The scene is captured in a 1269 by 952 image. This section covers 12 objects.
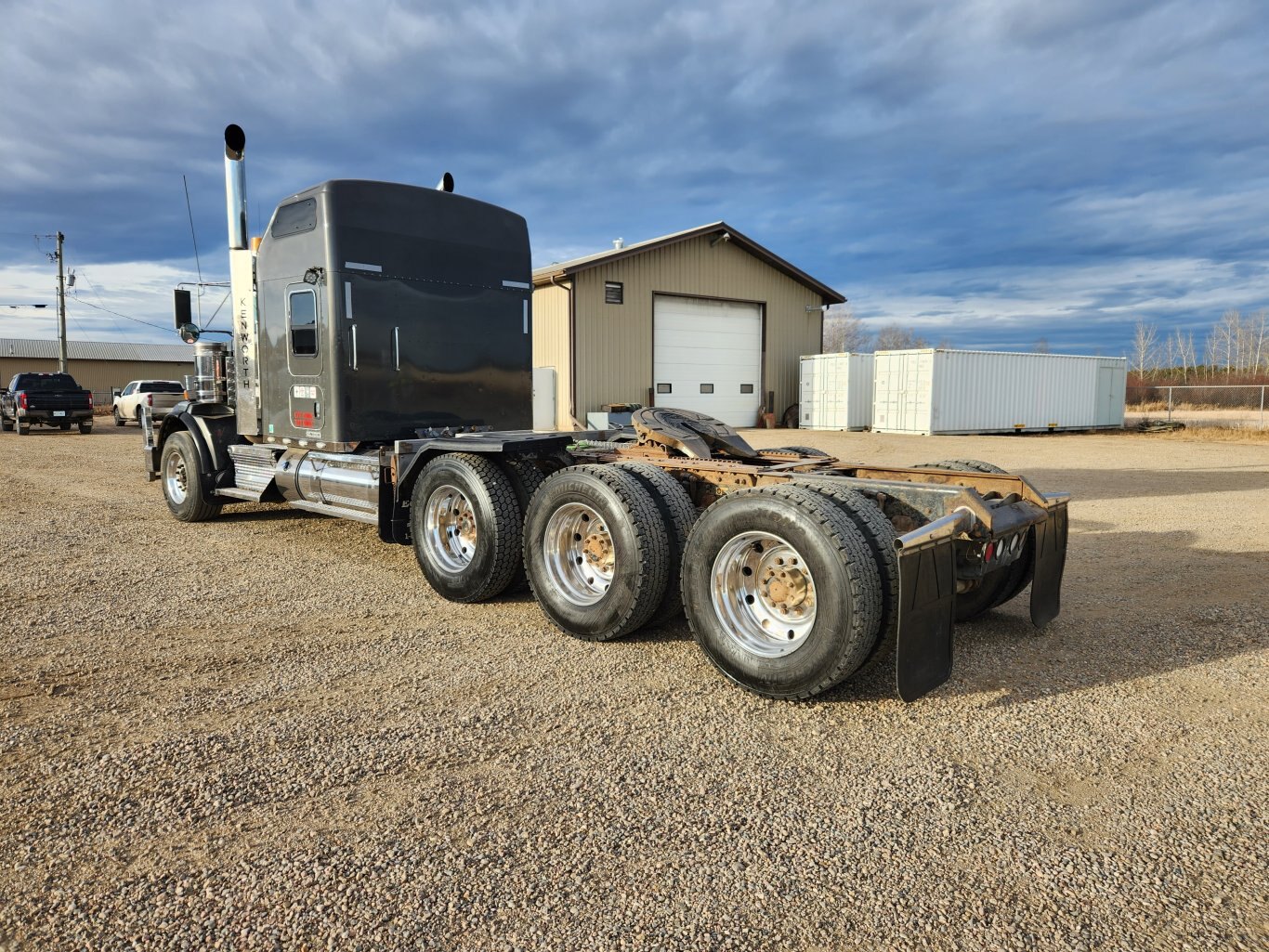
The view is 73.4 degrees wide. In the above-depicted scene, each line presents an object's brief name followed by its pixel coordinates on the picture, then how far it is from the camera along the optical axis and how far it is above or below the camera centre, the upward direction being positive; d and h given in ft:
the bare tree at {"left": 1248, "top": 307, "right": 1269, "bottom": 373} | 273.54 +17.53
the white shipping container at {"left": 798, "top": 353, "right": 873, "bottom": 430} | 86.43 +1.33
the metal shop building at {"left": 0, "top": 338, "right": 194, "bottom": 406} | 191.42 +9.05
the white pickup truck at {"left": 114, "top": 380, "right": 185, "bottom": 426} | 98.02 +0.48
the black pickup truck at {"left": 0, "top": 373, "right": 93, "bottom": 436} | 83.20 -0.12
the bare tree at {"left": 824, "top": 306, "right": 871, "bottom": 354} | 285.02 +22.55
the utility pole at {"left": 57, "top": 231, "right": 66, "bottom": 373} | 126.93 +13.77
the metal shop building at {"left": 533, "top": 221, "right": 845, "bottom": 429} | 76.13 +7.73
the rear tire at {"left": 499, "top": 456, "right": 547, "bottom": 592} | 19.51 -1.73
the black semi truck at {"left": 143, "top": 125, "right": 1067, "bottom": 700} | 12.64 -1.59
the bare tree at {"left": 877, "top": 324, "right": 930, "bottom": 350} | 323.78 +26.01
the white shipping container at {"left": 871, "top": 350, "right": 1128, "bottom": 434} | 82.69 +1.52
